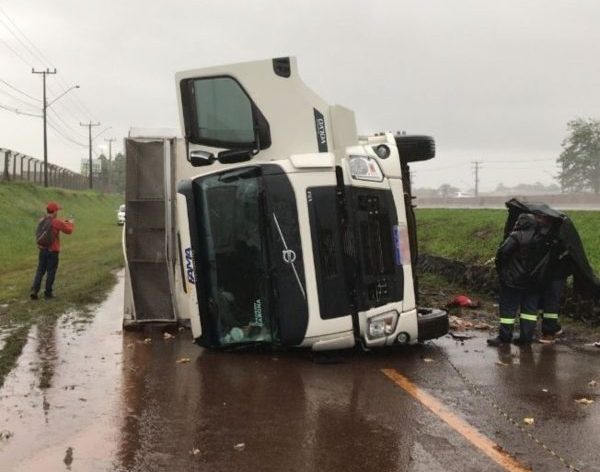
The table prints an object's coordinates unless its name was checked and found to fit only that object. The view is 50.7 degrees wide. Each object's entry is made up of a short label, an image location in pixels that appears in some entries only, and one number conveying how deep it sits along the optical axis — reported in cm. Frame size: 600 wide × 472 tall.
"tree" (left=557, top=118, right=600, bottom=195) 8681
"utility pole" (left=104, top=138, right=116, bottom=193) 9662
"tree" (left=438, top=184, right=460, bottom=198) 13427
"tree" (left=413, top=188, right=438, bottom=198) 12952
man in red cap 1107
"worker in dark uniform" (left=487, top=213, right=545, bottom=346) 714
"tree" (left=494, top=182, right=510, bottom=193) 15465
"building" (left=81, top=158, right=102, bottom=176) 10392
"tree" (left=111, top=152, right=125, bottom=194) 11499
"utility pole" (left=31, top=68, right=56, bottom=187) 5169
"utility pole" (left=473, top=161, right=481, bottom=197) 12322
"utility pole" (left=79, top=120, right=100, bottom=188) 8006
